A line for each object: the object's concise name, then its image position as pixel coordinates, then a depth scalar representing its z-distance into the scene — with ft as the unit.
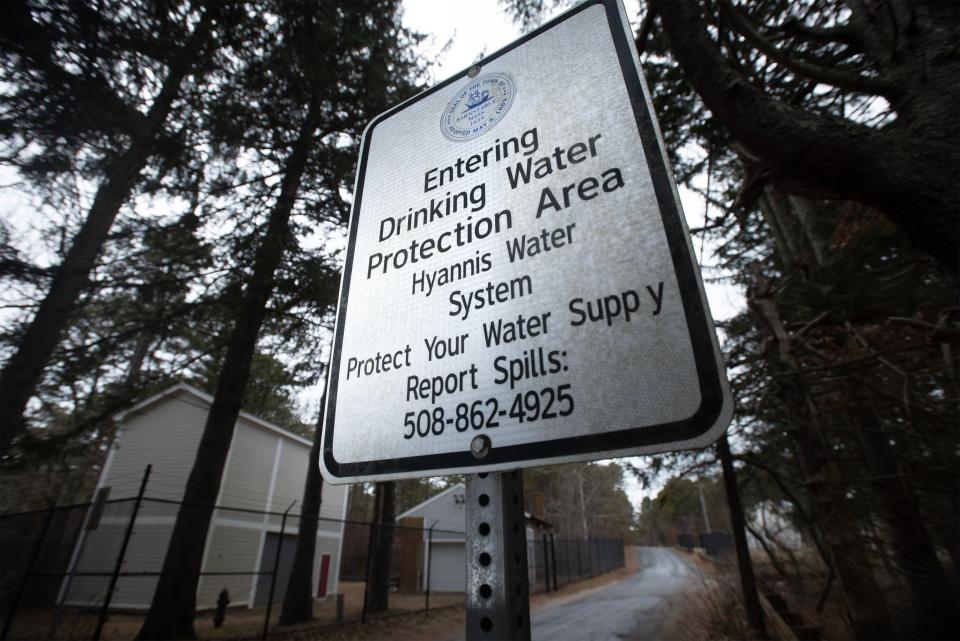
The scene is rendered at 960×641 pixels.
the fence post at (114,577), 20.71
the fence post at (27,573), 22.39
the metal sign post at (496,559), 2.29
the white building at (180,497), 41.98
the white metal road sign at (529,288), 2.38
